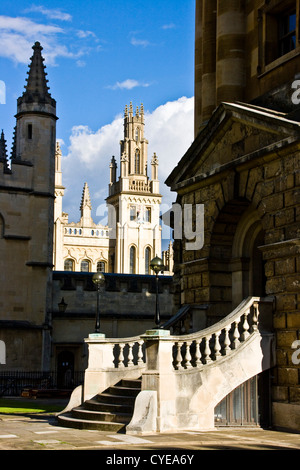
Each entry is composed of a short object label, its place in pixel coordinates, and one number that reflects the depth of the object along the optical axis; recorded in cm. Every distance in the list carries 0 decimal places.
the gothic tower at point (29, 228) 3628
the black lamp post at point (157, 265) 1661
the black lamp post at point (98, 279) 1985
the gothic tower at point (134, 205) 11000
